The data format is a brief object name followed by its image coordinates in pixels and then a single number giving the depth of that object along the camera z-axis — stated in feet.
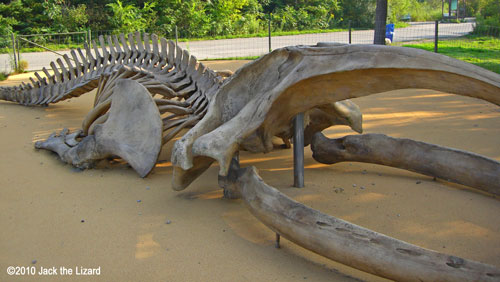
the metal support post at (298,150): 14.78
